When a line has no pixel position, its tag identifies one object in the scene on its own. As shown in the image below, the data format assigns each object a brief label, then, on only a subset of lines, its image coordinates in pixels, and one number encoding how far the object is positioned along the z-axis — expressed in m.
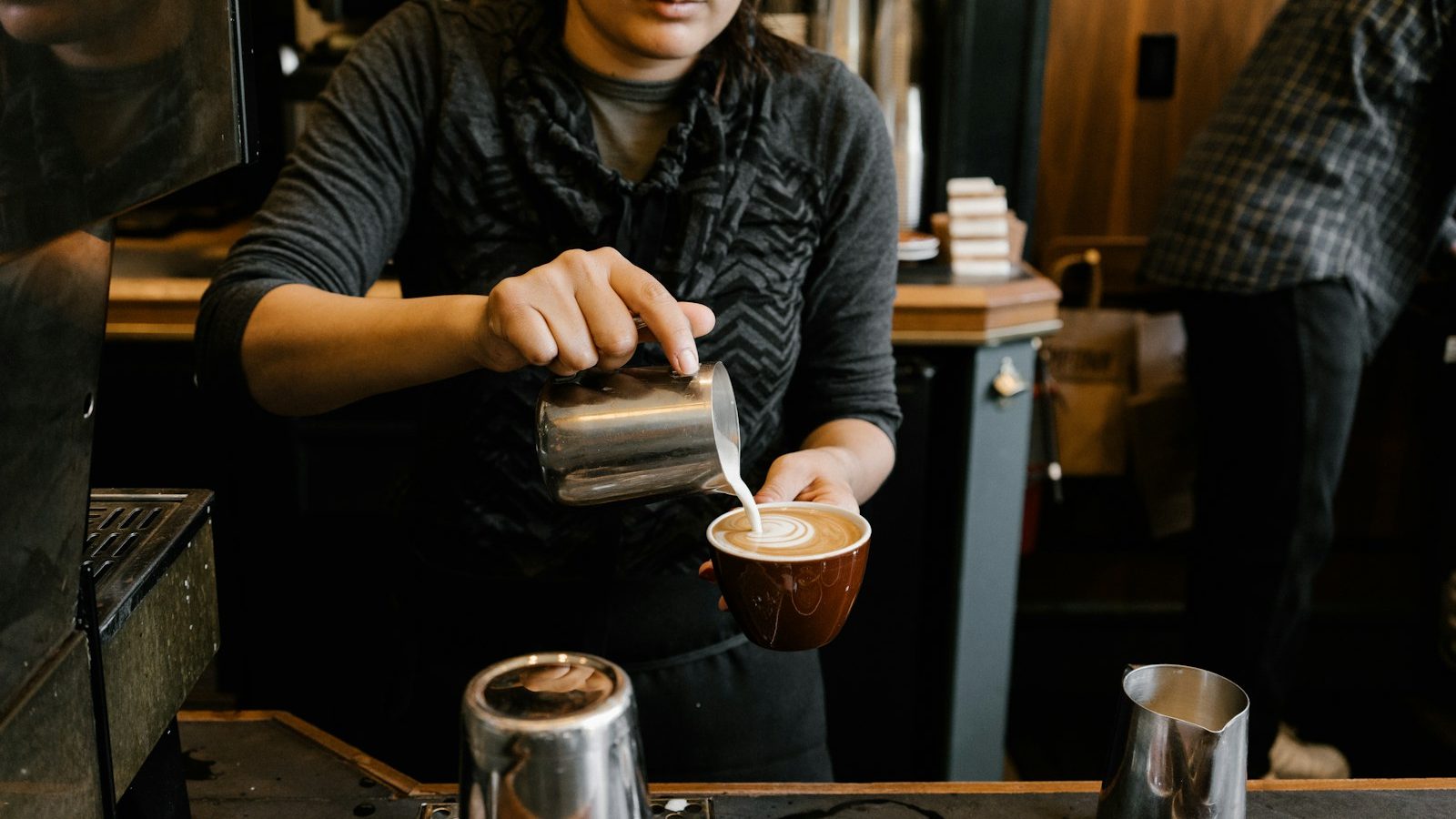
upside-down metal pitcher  0.61
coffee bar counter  0.96
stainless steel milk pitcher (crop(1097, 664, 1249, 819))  0.85
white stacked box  2.24
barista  1.20
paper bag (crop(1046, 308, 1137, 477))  2.68
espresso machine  0.50
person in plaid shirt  2.26
